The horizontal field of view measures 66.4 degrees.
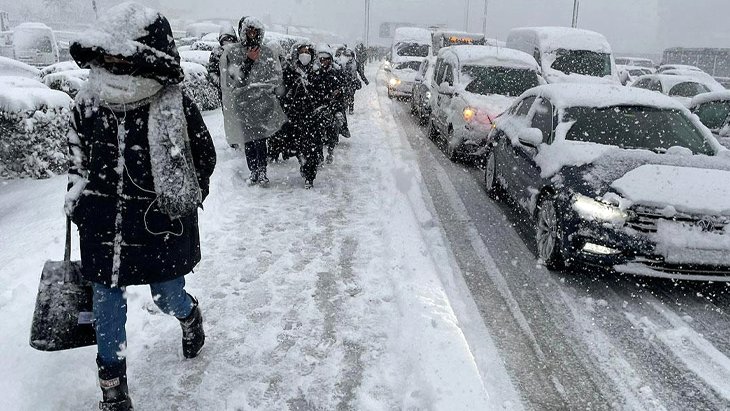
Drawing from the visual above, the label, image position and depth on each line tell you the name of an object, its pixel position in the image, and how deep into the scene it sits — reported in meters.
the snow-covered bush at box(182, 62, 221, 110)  11.75
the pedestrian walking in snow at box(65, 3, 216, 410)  2.38
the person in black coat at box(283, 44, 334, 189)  7.34
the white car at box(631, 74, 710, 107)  14.63
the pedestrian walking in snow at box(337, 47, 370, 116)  12.83
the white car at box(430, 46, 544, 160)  9.42
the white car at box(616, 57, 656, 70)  33.62
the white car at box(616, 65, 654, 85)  27.19
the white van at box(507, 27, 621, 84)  13.57
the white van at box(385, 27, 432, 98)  20.02
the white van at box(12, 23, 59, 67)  22.27
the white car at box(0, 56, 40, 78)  11.49
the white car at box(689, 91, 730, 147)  9.81
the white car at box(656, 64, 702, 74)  24.60
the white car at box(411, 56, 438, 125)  13.36
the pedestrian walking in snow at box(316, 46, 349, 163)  7.67
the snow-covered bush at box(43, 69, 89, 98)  8.89
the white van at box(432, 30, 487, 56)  24.12
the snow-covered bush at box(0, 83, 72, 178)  6.94
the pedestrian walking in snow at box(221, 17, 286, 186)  6.78
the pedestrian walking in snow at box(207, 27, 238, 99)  7.42
